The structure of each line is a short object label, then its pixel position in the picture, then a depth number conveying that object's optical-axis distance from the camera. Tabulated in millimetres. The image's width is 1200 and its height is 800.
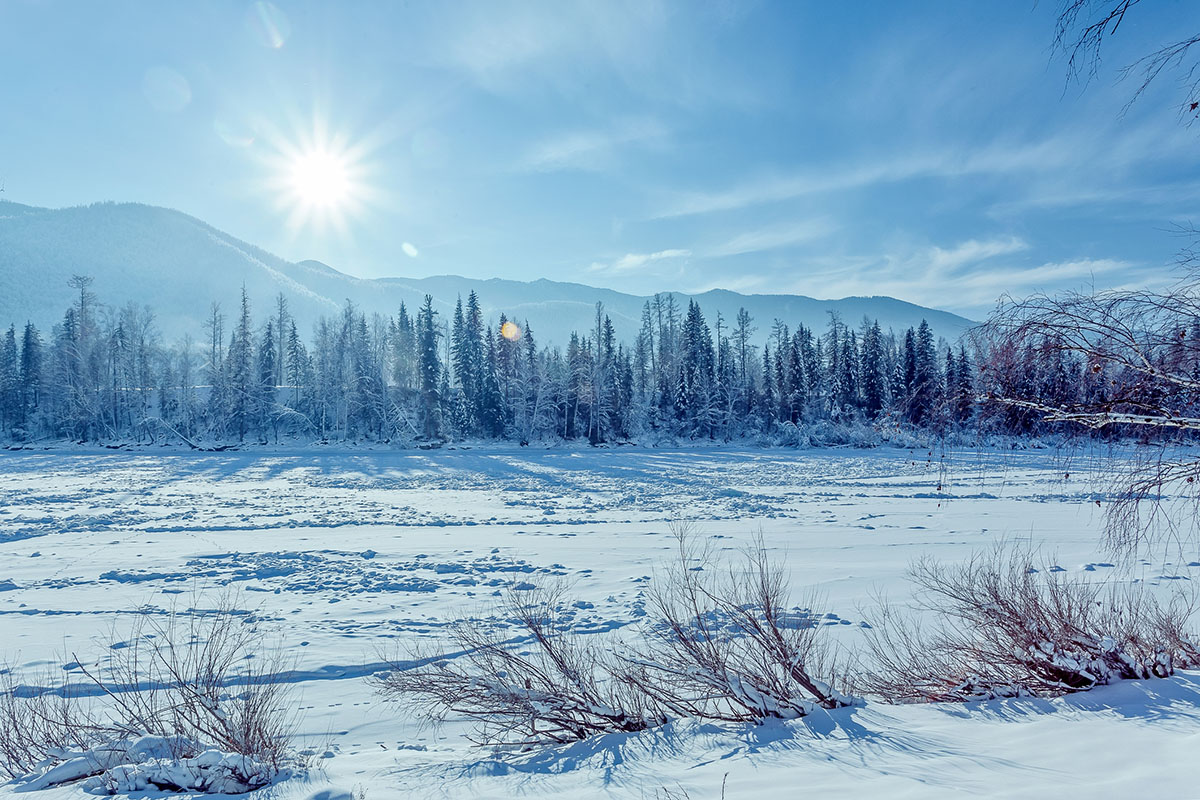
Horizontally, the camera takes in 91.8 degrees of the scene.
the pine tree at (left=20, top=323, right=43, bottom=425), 64250
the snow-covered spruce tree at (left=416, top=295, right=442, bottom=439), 58062
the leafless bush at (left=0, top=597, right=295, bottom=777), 4652
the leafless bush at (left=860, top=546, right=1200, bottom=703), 5617
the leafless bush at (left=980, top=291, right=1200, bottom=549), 3891
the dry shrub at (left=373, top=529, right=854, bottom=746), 5520
